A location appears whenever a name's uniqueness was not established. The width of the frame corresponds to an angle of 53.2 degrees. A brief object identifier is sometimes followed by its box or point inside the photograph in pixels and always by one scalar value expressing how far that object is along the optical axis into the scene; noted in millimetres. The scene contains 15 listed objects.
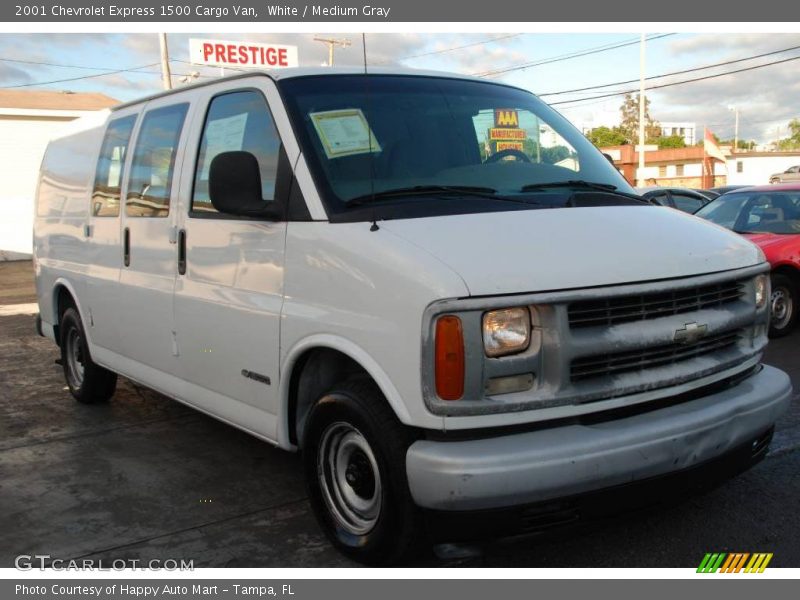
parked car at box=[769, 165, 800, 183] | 32669
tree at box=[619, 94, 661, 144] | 85438
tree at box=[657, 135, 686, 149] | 94669
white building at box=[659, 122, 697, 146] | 124950
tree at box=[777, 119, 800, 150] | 106769
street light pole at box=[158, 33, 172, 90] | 23891
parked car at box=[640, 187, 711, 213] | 14154
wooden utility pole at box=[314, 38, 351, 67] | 35481
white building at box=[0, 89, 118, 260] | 31516
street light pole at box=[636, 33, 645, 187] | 31672
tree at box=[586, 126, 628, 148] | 83362
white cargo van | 2898
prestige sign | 36531
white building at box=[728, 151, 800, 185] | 69250
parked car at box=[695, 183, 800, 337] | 8648
